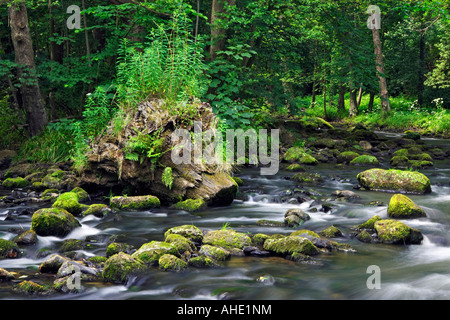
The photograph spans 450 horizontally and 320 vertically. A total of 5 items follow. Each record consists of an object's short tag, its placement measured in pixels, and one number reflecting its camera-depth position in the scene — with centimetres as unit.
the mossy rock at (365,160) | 1452
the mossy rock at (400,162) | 1423
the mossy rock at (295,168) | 1333
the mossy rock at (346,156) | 1499
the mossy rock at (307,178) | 1155
